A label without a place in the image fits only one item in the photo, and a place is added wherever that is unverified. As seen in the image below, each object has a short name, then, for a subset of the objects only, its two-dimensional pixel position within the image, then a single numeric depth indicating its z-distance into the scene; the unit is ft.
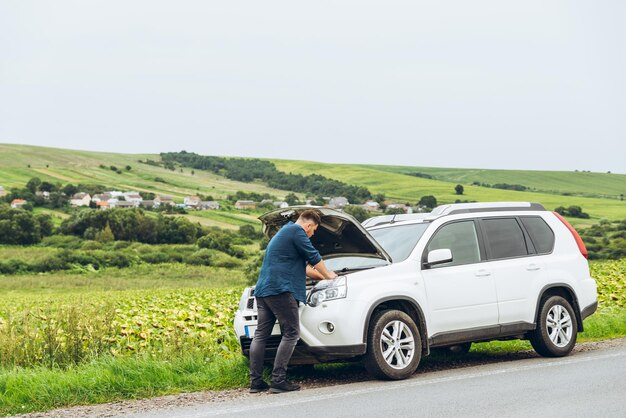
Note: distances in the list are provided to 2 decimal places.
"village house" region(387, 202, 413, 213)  377.46
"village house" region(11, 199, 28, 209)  394.27
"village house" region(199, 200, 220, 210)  465.06
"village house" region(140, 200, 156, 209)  461.45
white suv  28.71
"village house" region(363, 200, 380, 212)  396.78
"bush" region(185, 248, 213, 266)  341.49
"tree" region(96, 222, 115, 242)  391.24
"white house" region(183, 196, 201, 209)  458.29
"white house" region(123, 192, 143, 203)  467.11
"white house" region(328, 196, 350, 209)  397.84
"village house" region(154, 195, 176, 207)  466.70
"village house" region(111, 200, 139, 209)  445.37
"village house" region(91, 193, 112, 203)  448.61
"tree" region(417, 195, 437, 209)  381.79
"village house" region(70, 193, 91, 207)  431.76
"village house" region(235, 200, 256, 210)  467.52
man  27.96
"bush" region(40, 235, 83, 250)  368.48
